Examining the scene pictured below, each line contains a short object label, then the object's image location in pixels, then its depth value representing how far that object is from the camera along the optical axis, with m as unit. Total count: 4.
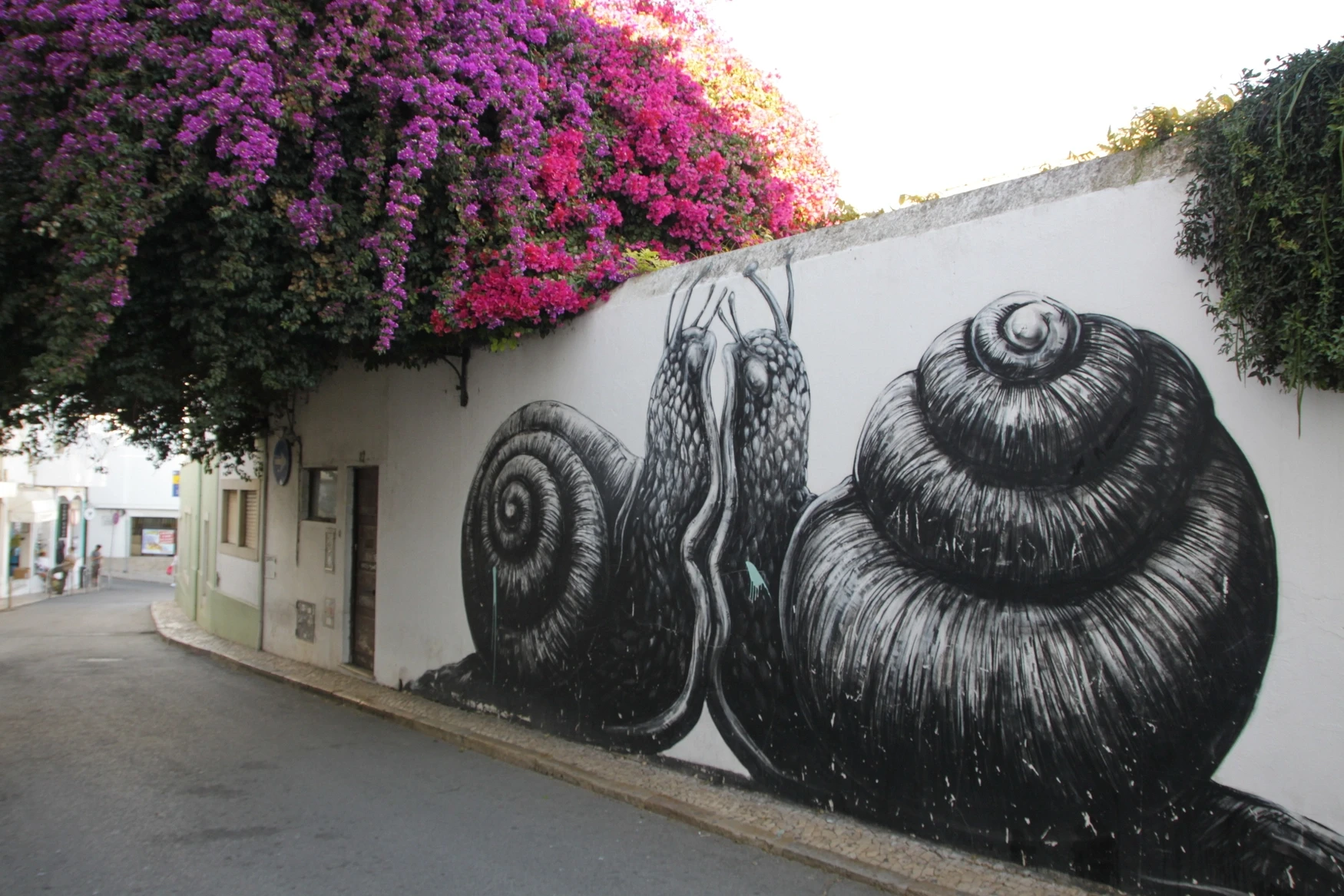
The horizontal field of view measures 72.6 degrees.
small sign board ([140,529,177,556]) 37.50
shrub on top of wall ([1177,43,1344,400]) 3.43
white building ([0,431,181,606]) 24.92
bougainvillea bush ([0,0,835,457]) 6.02
